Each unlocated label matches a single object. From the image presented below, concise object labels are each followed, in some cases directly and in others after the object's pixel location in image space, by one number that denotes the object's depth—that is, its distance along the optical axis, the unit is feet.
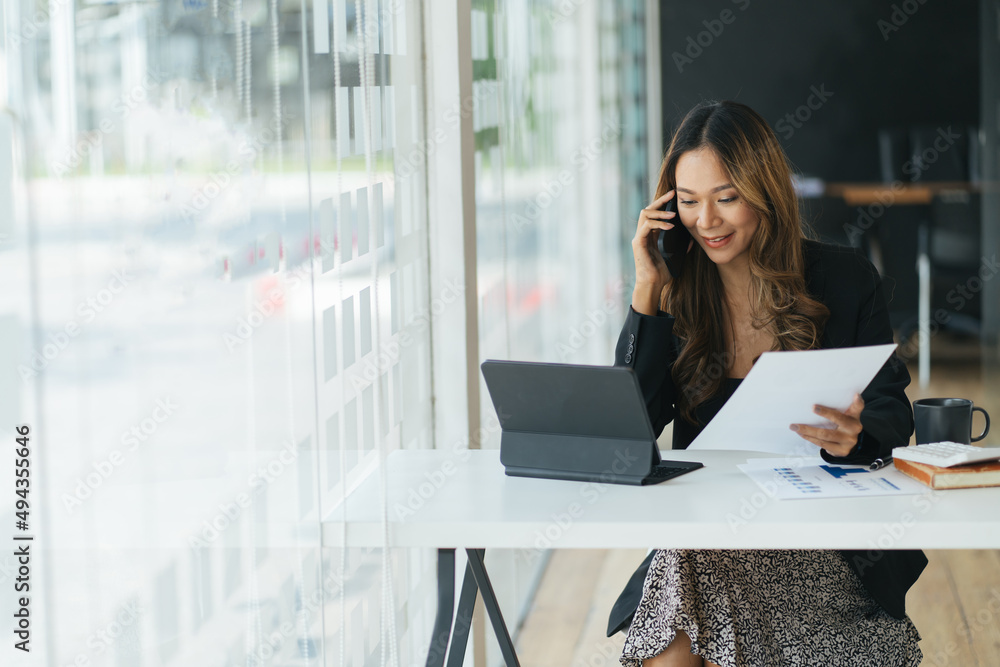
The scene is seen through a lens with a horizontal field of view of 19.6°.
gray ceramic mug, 16.31
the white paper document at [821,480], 15.57
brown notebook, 15.56
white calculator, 15.60
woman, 16.22
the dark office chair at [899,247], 46.72
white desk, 15.10
